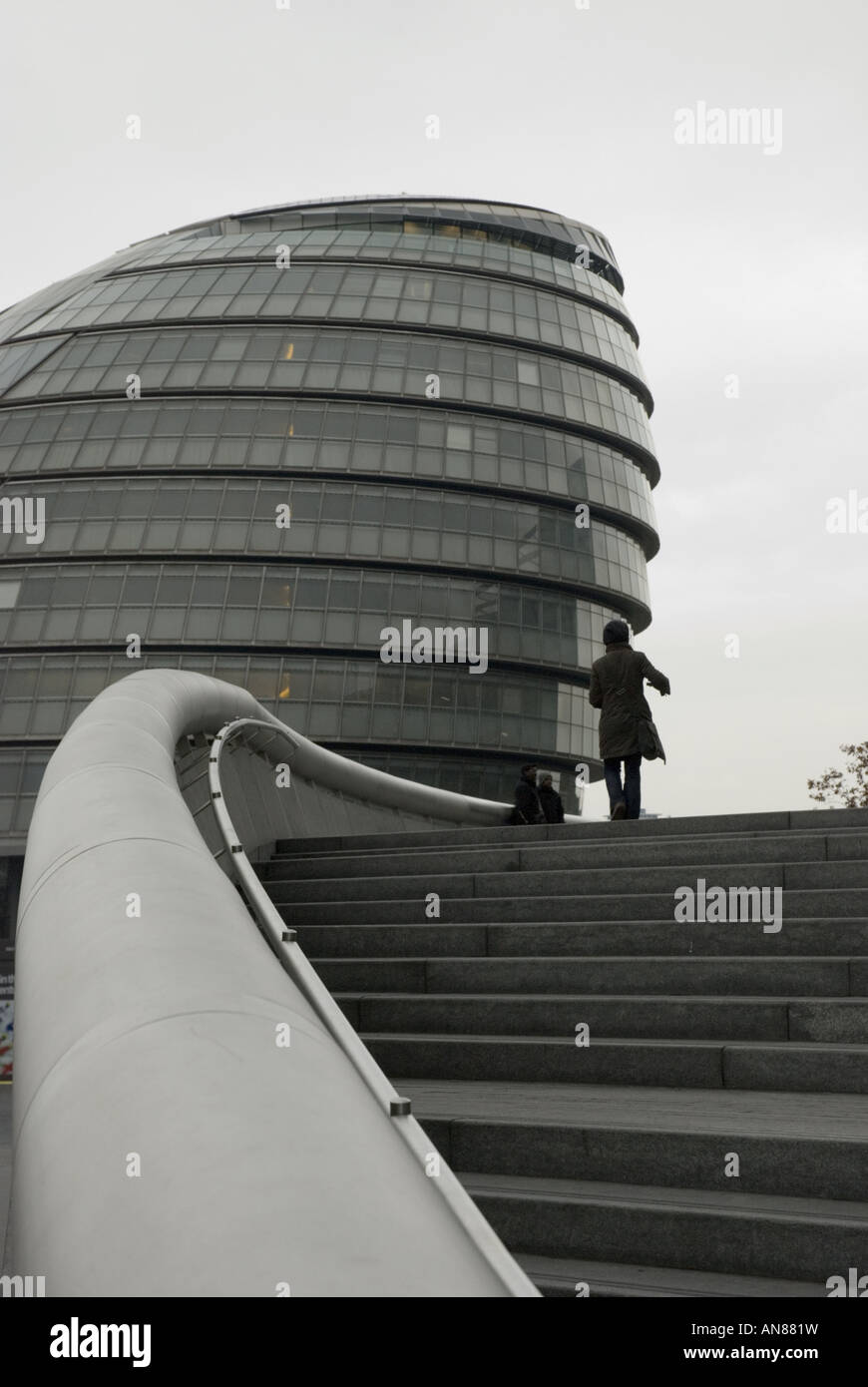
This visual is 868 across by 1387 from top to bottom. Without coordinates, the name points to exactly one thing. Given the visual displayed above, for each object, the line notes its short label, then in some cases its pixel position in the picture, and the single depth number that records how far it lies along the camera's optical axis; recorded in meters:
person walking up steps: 11.29
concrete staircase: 3.84
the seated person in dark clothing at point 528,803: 15.57
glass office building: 46.59
